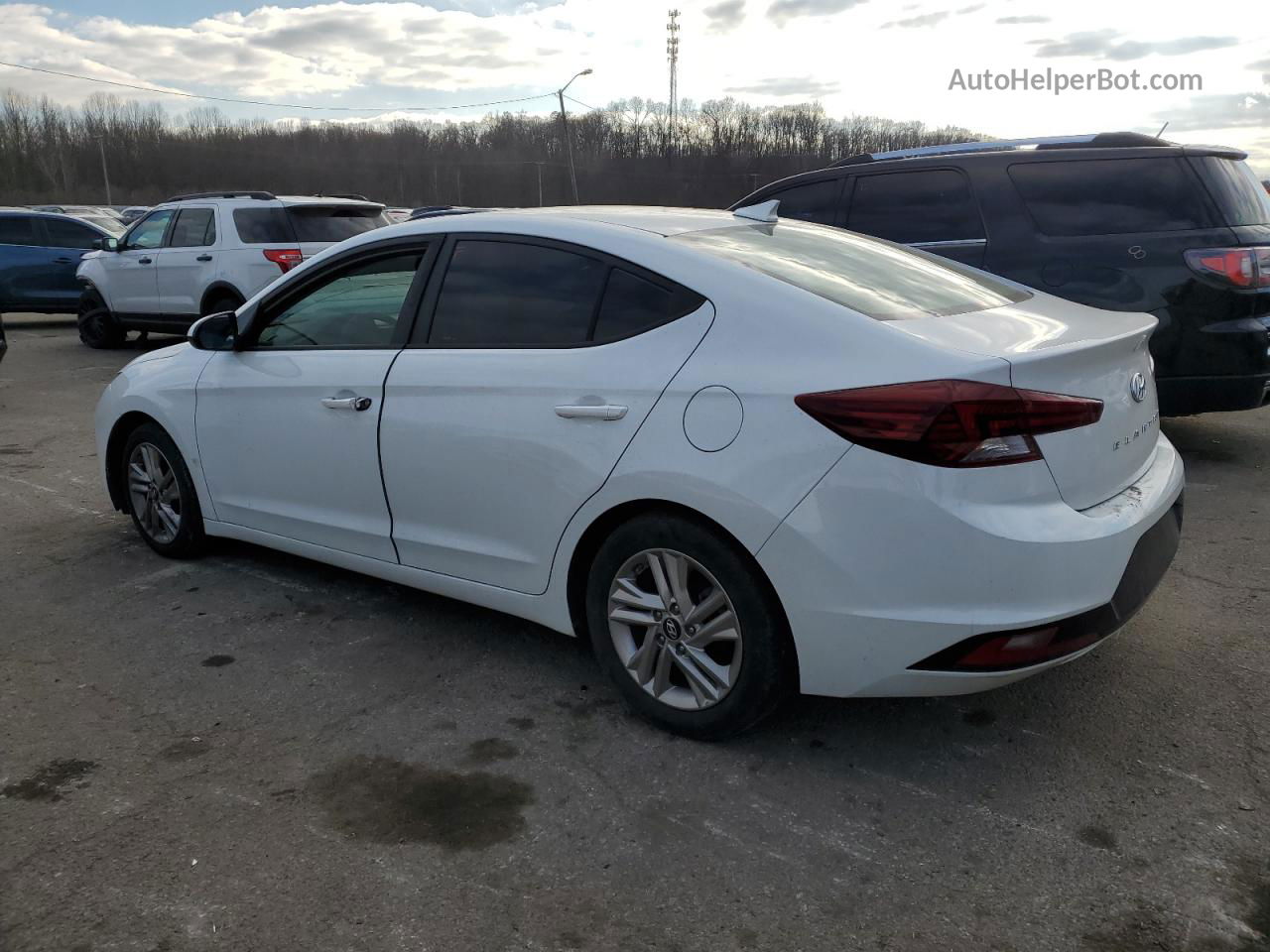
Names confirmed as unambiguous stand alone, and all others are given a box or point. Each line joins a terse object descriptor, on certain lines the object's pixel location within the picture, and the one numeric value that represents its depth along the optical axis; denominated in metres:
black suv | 5.90
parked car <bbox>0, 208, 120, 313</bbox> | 15.51
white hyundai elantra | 2.69
